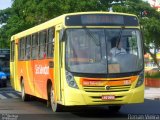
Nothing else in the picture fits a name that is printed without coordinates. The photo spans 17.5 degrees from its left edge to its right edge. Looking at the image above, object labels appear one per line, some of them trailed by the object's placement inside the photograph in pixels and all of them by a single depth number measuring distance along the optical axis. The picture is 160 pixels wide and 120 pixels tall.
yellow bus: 14.12
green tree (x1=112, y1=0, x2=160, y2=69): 42.47
